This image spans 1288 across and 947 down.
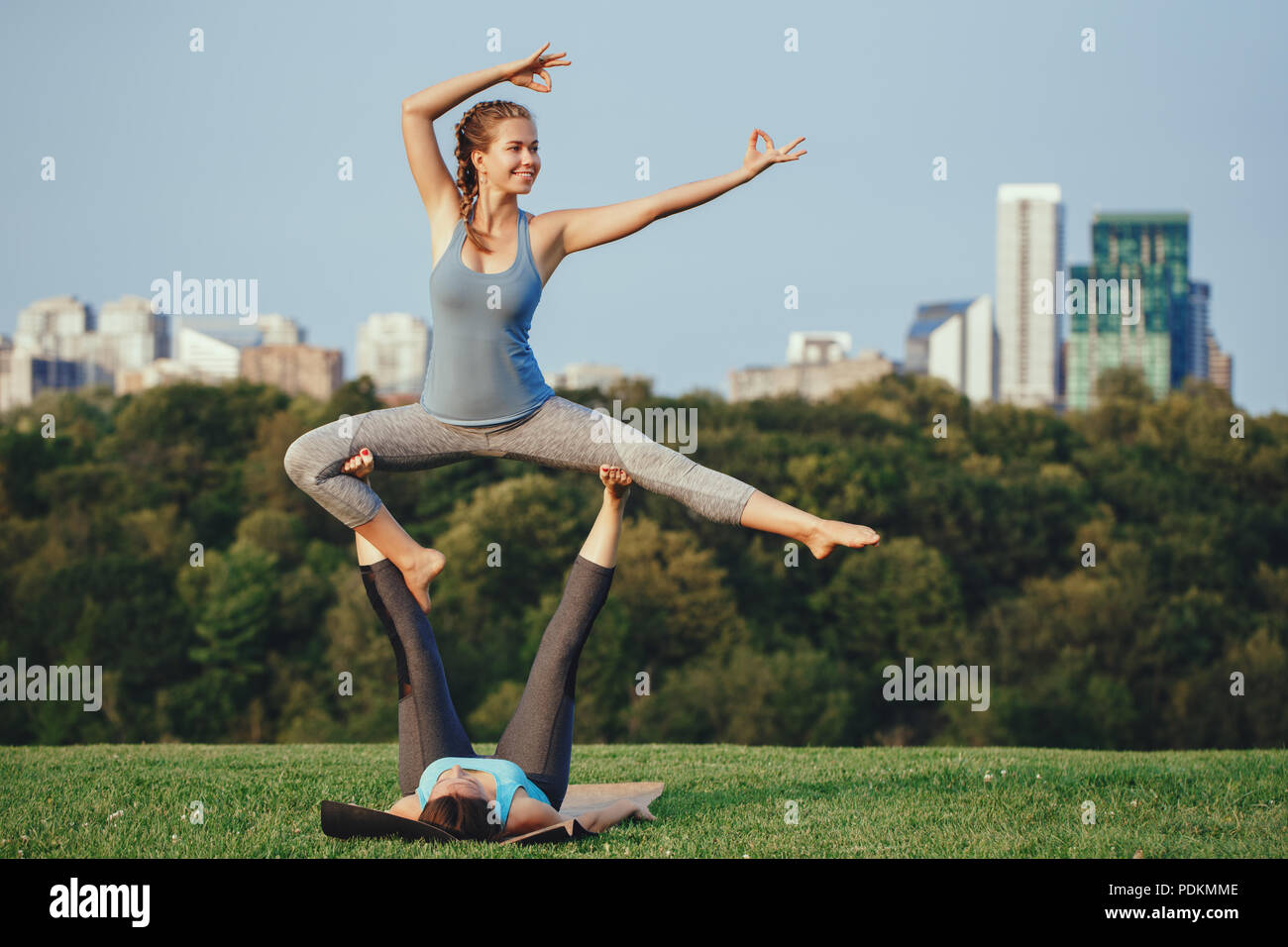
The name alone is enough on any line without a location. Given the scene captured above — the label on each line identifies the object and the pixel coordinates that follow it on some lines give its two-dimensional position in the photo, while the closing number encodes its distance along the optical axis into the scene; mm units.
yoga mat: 5727
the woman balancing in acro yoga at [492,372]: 6070
